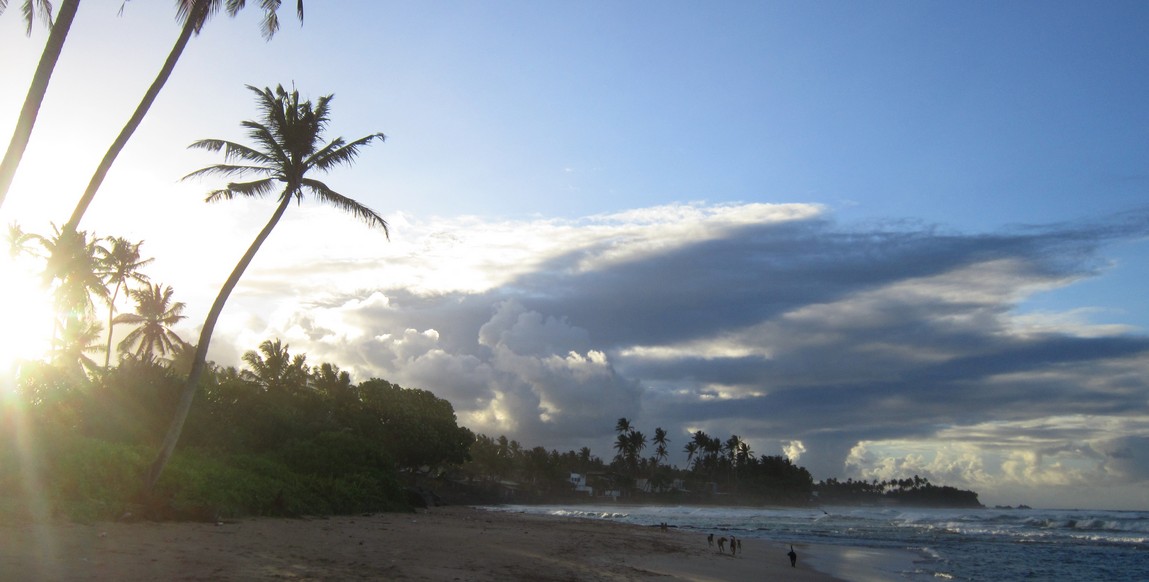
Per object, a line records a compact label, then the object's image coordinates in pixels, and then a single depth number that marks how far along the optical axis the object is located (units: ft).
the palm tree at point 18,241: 108.37
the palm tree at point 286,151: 67.56
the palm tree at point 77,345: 112.39
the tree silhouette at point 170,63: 46.85
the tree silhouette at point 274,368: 178.91
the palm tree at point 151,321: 135.33
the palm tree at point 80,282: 103.91
